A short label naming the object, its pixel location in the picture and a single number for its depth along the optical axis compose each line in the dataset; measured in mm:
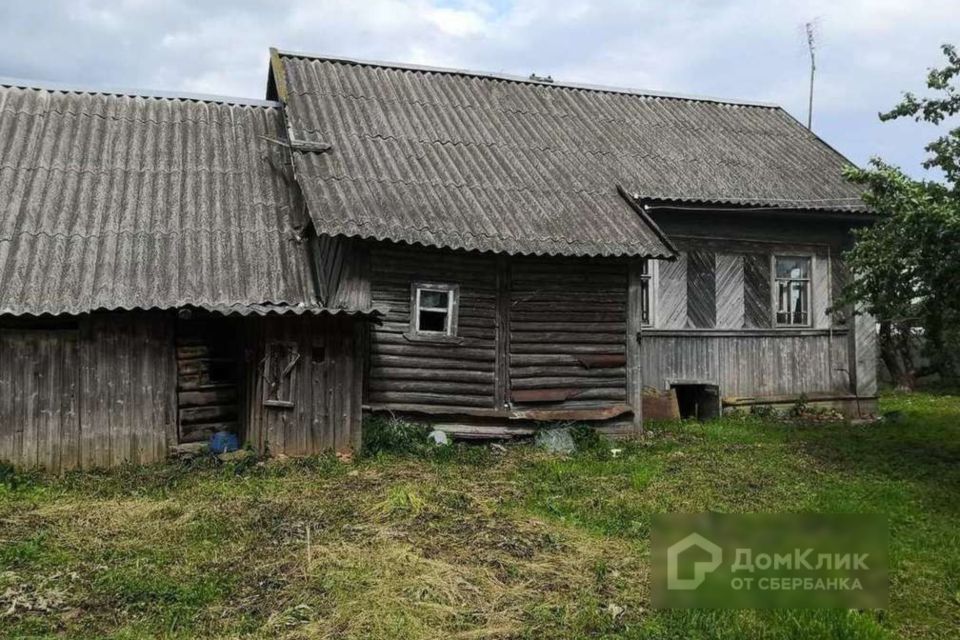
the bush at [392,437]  9727
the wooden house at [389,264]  9164
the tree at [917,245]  7973
